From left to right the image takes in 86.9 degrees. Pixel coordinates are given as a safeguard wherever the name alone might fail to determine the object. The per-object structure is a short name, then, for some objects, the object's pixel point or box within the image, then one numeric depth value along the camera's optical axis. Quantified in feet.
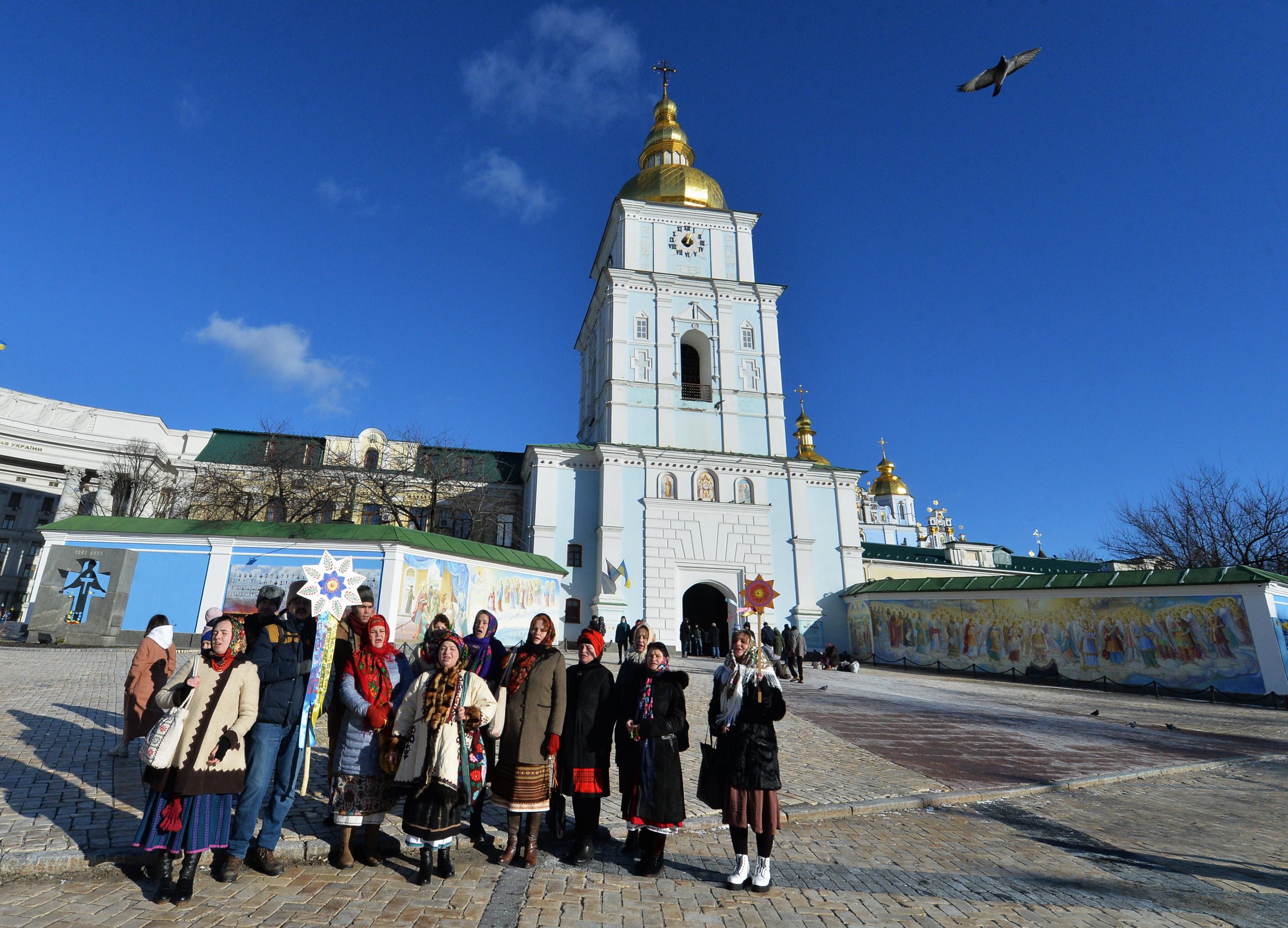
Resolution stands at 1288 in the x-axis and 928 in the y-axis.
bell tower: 103.86
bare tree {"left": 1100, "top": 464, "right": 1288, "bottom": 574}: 95.45
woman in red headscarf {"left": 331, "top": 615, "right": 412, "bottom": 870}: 14.88
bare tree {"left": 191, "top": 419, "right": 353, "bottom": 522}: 98.43
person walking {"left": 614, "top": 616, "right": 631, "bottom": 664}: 69.36
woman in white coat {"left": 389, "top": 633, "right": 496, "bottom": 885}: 14.40
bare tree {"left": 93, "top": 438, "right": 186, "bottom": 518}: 105.91
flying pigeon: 24.18
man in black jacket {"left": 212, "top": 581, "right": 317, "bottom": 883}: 14.34
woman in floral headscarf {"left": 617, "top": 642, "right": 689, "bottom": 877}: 15.31
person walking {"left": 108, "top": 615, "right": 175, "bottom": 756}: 21.93
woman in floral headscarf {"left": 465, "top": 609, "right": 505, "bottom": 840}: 17.39
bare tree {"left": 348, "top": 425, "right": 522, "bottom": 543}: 106.52
